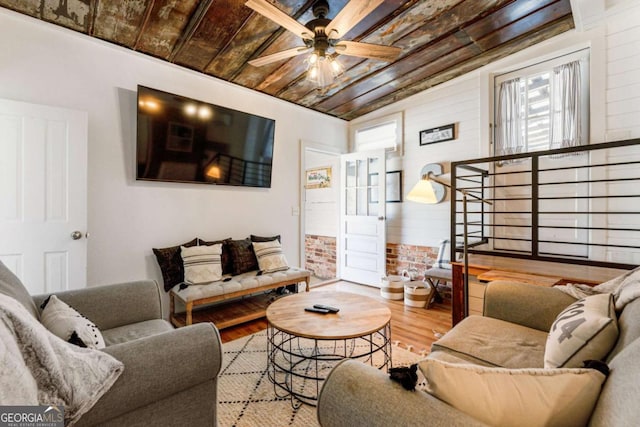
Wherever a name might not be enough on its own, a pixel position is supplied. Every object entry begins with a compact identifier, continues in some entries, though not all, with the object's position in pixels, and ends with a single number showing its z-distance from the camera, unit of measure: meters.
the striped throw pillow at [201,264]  2.76
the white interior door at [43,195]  2.07
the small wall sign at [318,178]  5.19
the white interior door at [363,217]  4.15
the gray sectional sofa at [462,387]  0.70
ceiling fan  1.75
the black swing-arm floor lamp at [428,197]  2.24
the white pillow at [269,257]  3.26
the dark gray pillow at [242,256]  3.17
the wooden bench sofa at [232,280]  2.69
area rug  1.59
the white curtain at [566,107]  2.82
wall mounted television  2.75
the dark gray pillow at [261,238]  3.53
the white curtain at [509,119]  3.19
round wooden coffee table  1.67
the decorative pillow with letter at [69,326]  1.14
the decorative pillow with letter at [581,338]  1.02
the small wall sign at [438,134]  3.64
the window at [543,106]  2.82
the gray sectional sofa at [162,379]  1.00
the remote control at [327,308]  1.92
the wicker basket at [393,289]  3.69
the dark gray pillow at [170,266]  2.79
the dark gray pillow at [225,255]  3.13
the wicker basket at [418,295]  3.37
